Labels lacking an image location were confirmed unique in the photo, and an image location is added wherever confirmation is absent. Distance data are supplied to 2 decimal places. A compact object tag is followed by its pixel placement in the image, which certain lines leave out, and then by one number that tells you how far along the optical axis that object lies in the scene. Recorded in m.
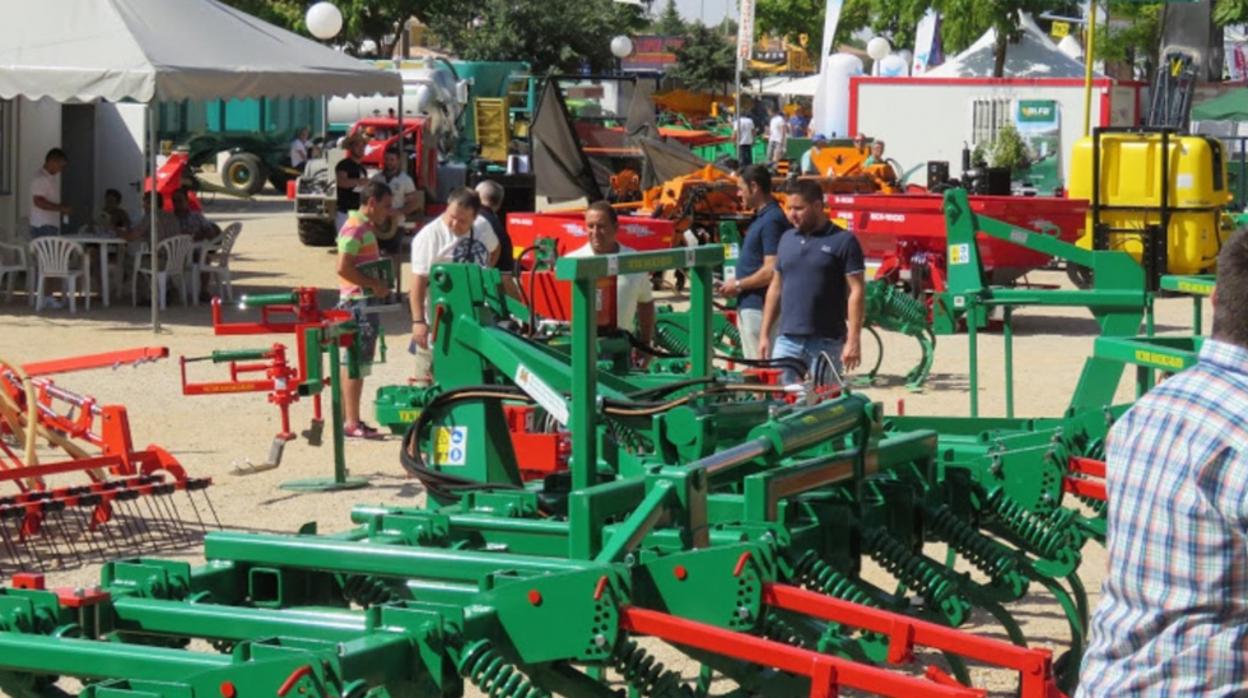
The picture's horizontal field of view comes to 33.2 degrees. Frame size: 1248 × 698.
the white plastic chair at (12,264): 20.64
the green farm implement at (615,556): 4.82
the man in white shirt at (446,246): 11.52
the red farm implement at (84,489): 8.95
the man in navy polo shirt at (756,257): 11.35
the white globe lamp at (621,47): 55.47
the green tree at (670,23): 103.50
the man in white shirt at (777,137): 40.62
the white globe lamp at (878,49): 51.06
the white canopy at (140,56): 17.75
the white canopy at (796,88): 56.09
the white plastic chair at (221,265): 20.66
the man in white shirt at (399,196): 22.02
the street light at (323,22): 31.22
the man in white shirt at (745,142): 34.36
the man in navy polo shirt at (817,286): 9.95
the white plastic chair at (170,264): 20.05
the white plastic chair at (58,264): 19.98
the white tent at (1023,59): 41.78
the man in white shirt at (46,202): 20.72
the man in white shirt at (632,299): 10.37
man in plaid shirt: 3.46
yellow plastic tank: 19.97
